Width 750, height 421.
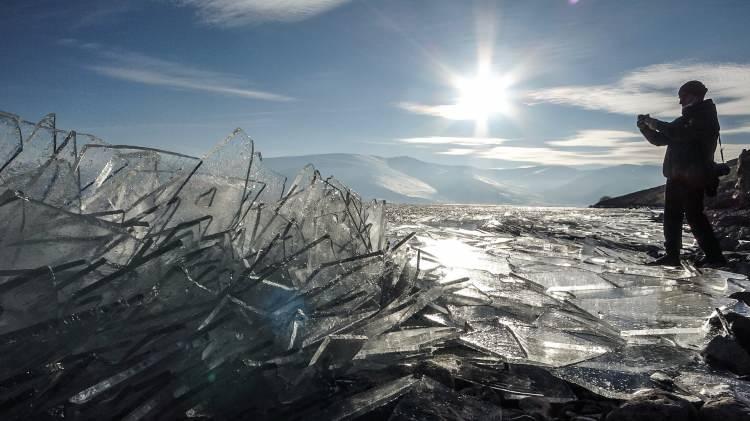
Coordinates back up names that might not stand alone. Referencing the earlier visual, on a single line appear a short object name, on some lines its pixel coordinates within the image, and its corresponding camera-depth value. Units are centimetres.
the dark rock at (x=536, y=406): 115
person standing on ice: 387
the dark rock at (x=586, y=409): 114
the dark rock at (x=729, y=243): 484
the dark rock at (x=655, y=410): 105
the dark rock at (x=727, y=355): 143
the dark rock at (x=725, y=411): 105
